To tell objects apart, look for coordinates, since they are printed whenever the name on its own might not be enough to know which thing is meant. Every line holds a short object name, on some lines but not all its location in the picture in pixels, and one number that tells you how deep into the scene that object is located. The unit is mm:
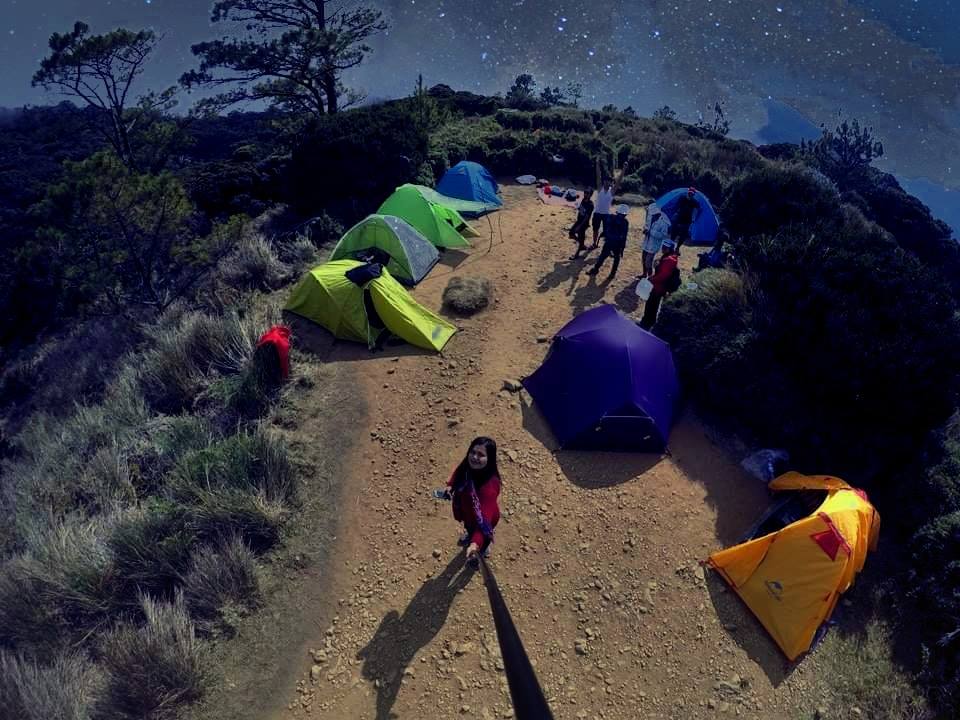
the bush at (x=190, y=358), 9039
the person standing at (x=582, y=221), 12750
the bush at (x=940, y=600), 5480
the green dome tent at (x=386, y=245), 11727
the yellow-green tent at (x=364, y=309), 9789
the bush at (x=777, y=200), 12273
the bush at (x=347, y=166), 16266
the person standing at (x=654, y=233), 11016
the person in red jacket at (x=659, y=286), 9359
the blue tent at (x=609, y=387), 7730
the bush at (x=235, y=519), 6449
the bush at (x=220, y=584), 5785
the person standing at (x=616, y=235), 11273
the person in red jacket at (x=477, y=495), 5527
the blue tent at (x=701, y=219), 14420
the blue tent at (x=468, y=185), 15789
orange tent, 5770
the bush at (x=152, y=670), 4980
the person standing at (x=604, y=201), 12219
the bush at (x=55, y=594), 5648
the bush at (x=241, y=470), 6891
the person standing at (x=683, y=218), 13328
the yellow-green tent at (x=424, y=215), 13180
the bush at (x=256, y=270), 11805
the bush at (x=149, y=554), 6016
